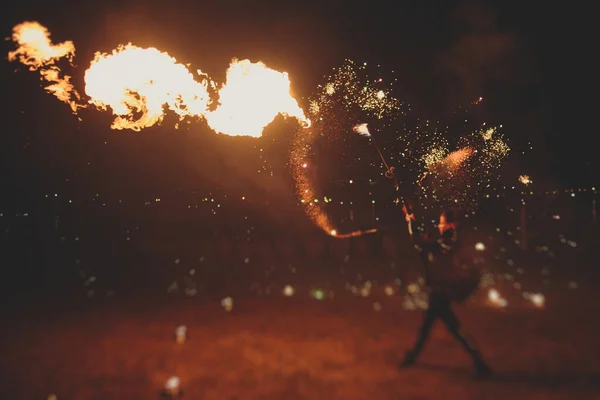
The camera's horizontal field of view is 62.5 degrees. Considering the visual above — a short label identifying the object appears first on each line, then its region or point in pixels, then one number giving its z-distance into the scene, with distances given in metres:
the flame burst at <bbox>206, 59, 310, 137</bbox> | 8.38
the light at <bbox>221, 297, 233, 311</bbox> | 7.63
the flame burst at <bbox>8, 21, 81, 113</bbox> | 8.20
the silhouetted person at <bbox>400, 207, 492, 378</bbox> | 4.61
